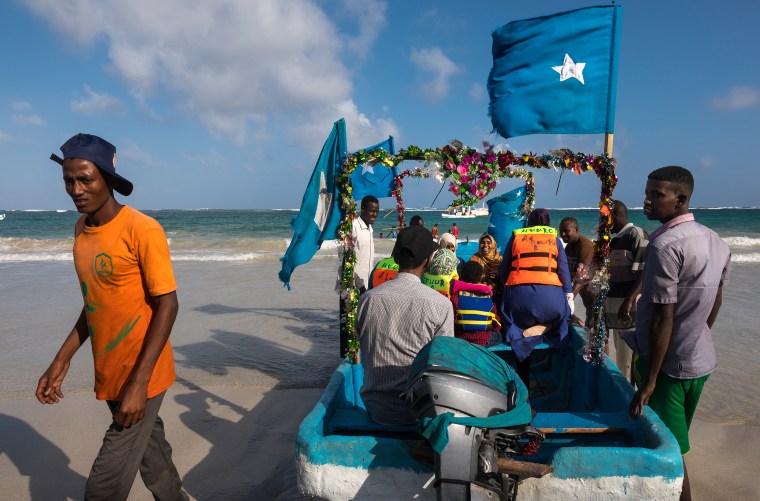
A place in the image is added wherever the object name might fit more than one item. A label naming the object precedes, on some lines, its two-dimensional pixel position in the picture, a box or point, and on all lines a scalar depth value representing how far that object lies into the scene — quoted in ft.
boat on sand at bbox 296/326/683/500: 7.45
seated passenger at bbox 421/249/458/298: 15.56
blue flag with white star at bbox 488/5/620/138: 13.85
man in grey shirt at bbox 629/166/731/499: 8.76
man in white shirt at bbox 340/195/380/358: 19.85
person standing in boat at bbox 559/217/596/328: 18.99
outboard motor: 6.43
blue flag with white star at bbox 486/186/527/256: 33.27
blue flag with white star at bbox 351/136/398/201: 25.53
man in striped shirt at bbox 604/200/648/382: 16.14
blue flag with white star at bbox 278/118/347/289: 15.20
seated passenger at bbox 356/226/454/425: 9.15
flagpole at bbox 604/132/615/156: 13.15
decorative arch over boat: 12.90
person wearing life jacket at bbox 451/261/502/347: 14.30
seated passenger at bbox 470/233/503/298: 20.10
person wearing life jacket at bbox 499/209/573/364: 14.06
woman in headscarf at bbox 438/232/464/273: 23.35
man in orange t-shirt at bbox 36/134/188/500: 7.84
